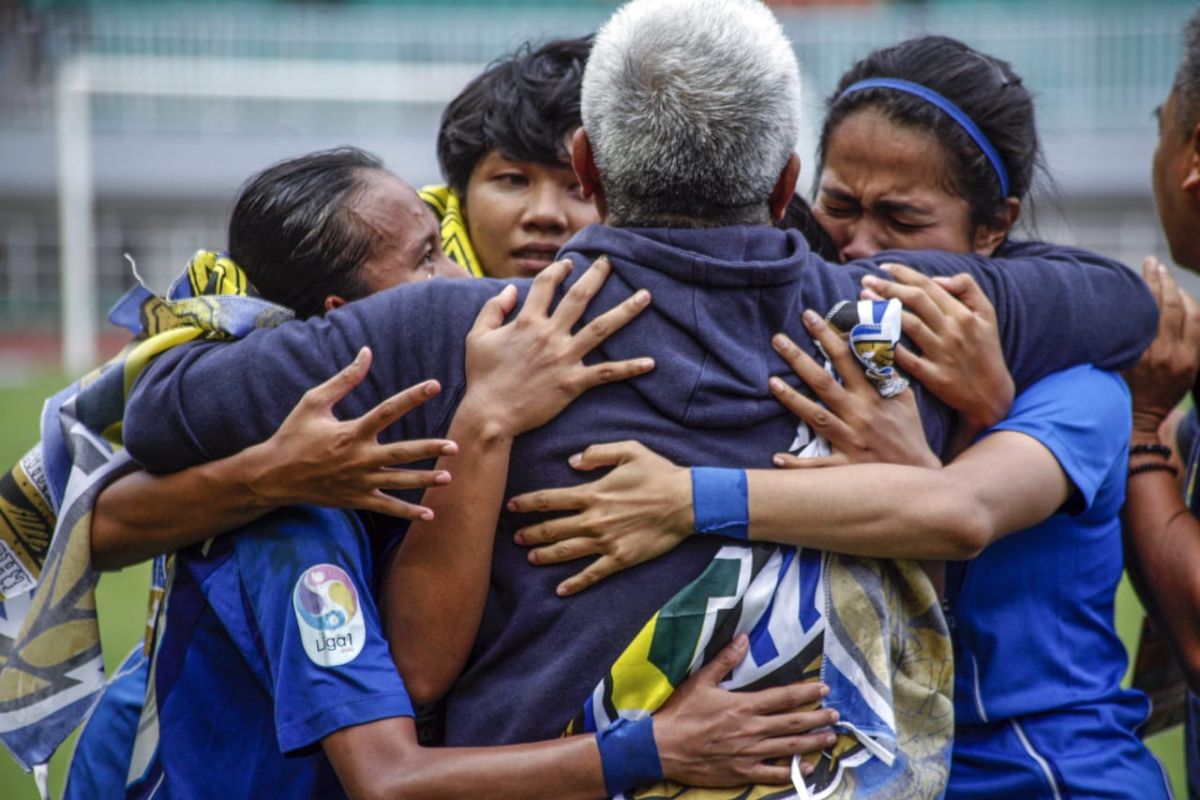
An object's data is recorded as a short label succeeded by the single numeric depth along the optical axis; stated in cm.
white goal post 4450
